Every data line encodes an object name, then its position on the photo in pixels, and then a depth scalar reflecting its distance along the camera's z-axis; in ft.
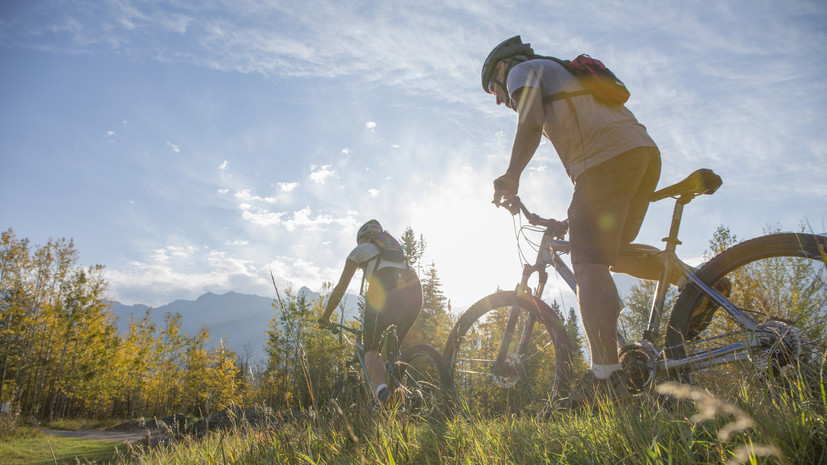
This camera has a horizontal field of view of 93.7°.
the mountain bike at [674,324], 6.23
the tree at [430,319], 73.51
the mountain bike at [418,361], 12.39
